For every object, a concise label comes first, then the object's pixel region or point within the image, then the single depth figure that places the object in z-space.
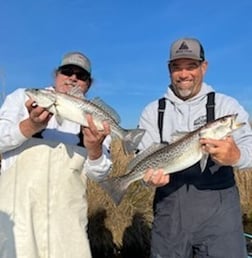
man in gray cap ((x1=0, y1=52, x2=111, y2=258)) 1.92
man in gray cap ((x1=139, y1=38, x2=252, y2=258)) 2.07
